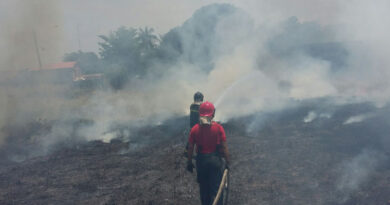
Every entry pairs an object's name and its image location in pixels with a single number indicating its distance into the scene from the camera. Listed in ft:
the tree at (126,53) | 82.78
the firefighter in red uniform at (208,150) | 15.58
